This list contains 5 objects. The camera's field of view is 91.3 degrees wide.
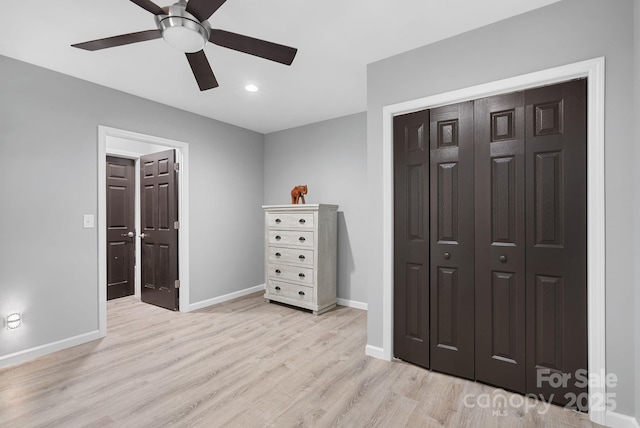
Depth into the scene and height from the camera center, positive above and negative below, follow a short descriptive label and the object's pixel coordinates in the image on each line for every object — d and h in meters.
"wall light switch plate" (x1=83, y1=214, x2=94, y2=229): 2.99 -0.07
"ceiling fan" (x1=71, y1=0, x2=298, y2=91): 1.49 +0.94
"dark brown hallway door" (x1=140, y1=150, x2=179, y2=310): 3.92 -0.19
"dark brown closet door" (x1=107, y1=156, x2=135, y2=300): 4.48 -0.19
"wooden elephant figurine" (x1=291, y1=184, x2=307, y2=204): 4.14 +0.28
